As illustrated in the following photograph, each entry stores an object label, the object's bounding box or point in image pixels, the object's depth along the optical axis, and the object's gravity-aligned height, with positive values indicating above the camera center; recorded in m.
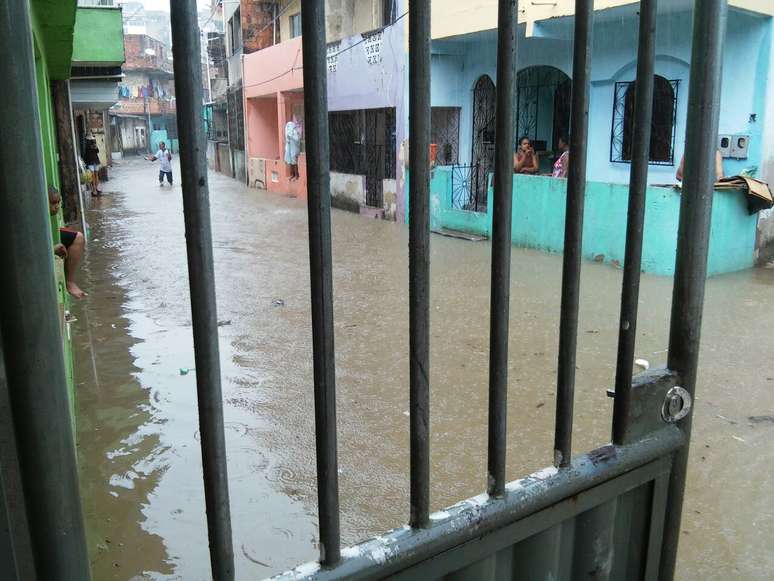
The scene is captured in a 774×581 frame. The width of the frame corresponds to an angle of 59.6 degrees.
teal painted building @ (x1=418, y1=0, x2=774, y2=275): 7.47 +0.21
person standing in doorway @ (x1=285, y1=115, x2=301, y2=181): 17.44 +0.02
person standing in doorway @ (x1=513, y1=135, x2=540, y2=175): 10.01 -0.25
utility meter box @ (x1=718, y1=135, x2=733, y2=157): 7.73 -0.06
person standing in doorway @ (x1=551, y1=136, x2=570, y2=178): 9.09 -0.34
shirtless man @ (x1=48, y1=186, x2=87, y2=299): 5.96 -0.93
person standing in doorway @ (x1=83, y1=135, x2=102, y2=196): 17.36 -0.32
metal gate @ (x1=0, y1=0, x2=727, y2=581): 0.67 -0.31
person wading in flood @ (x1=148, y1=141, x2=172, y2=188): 20.98 -0.51
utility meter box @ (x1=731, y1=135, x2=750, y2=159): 7.52 -0.08
